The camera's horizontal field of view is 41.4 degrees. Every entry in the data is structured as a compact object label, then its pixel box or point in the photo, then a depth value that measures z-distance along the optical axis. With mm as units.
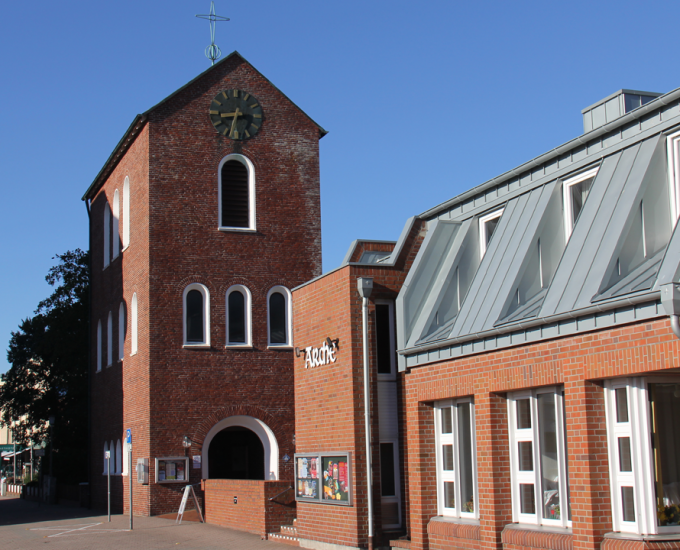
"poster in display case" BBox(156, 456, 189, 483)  26359
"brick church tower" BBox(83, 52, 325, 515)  27234
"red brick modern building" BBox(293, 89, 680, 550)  11109
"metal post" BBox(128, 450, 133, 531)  23616
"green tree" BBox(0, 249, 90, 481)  40219
